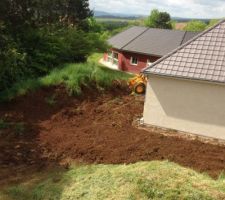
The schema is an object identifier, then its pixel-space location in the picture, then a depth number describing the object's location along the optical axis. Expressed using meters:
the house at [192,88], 9.53
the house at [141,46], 23.79
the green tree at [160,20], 58.29
